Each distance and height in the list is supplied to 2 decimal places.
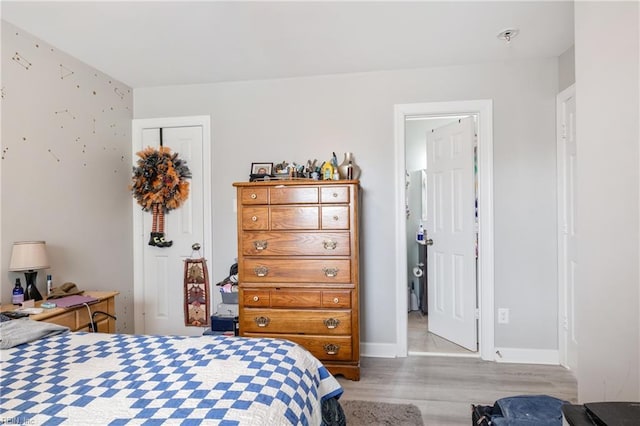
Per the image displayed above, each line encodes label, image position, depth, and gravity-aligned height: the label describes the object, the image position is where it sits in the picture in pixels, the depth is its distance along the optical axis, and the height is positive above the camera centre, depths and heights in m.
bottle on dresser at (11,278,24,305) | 2.05 -0.47
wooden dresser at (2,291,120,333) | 1.95 -0.60
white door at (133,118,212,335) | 3.22 -0.23
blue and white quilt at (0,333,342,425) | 0.96 -0.54
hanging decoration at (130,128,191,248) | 3.13 +0.30
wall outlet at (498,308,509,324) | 2.83 -0.82
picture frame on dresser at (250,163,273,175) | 3.05 +0.41
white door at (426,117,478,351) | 3.01 -0.18
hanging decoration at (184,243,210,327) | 3.20 -0.70
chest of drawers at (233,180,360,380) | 2.50 -0.37
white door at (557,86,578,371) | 2.58 -0.10
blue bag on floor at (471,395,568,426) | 1.20 -0.72
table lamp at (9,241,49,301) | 2.04 -0.26
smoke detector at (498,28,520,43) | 2.29 +1.19
